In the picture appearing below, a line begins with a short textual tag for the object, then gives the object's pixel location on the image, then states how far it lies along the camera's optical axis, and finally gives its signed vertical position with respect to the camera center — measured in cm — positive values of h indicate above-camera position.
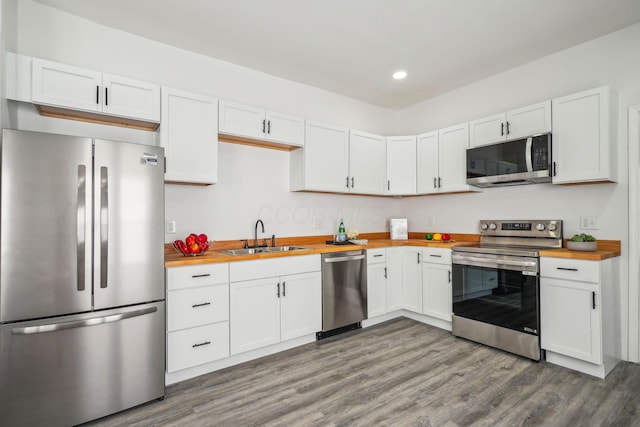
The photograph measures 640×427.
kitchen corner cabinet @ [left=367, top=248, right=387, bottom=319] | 361 -77
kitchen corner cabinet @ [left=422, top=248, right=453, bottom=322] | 346 -76
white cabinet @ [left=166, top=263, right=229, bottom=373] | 239 -77
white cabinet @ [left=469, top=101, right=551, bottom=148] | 296 +93
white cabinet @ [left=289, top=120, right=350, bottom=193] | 354 +66
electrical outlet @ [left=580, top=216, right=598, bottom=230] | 287 -7
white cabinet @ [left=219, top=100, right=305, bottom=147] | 296 +94
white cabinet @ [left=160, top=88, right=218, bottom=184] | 264 +71
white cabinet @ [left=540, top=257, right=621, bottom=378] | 244 -80
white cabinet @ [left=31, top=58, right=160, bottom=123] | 217 +94
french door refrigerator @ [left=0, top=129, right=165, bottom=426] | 179 -37
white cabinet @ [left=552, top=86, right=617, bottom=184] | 261 +67
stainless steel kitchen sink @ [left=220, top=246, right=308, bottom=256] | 313 -35
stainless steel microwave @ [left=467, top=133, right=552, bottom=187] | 291 +54
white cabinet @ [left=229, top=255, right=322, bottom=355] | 270 -78
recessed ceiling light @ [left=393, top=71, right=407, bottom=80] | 355 +163
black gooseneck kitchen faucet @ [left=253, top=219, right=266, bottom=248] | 339 -21
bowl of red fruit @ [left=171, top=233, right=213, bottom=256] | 265 -24
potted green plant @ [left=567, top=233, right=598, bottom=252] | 264 -23
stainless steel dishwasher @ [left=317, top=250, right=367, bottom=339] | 326 -80
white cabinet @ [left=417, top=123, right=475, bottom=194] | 364 +69
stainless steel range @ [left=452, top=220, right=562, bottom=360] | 275 -66
